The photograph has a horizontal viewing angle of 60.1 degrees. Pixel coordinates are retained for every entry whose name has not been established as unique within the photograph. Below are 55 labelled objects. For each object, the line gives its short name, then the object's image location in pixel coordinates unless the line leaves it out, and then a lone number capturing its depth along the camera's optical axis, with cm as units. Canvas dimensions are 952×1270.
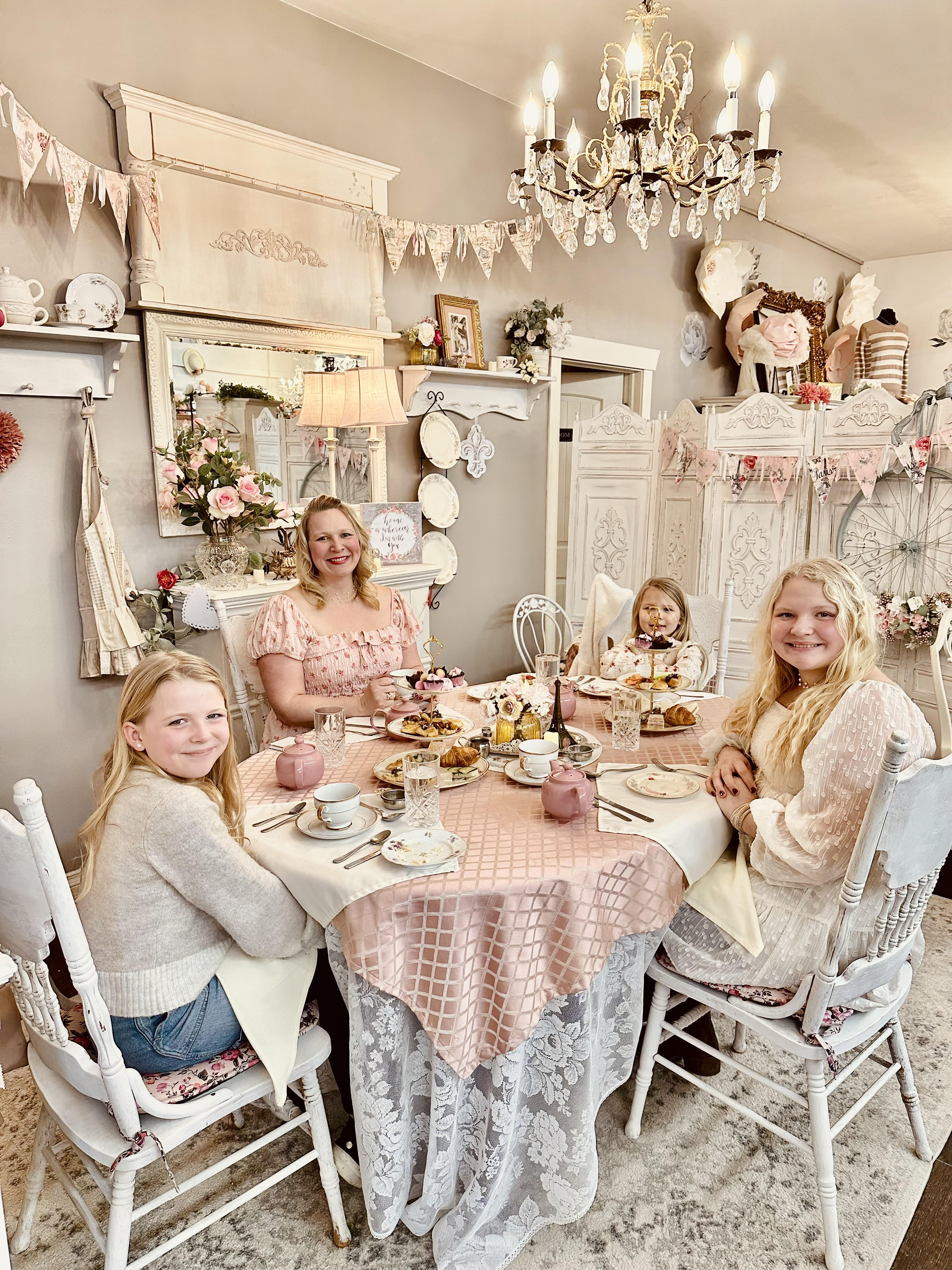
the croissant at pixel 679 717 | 215
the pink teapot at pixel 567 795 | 156
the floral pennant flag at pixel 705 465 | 388
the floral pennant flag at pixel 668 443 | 404
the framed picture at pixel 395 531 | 342
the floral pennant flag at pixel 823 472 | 358
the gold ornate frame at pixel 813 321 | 540
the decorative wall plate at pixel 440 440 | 378
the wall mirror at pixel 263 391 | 283
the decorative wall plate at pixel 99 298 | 254
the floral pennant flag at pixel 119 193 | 254
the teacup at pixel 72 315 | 251
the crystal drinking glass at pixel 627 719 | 194
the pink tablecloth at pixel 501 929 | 138
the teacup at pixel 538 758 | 178
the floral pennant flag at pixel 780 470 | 370
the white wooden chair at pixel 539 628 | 361
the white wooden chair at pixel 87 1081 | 112
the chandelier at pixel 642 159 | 212
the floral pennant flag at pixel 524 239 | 352
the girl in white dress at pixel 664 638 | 254
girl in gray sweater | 132
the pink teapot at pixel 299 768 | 176
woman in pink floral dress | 235
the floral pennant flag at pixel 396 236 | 338
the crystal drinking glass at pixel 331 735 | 189
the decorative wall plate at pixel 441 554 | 396
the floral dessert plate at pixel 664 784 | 170
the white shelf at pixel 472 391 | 363
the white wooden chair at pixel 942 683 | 236
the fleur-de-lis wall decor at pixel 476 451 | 404
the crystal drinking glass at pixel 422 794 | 154
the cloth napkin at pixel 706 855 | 157
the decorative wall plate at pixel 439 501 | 387
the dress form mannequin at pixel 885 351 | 594
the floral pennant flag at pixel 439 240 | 349
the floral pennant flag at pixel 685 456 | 398
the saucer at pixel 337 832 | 153
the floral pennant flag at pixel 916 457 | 335
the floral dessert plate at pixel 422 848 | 143
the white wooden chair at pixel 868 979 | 133
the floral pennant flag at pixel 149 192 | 264
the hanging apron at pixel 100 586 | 263
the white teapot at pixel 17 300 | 234
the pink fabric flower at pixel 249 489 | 278
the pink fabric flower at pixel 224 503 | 273
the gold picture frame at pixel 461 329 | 375
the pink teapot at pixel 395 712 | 212
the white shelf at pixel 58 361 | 244
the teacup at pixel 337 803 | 155
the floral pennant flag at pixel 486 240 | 359
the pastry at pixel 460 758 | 183
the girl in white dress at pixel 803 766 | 146
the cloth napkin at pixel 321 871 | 140
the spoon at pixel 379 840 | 151
